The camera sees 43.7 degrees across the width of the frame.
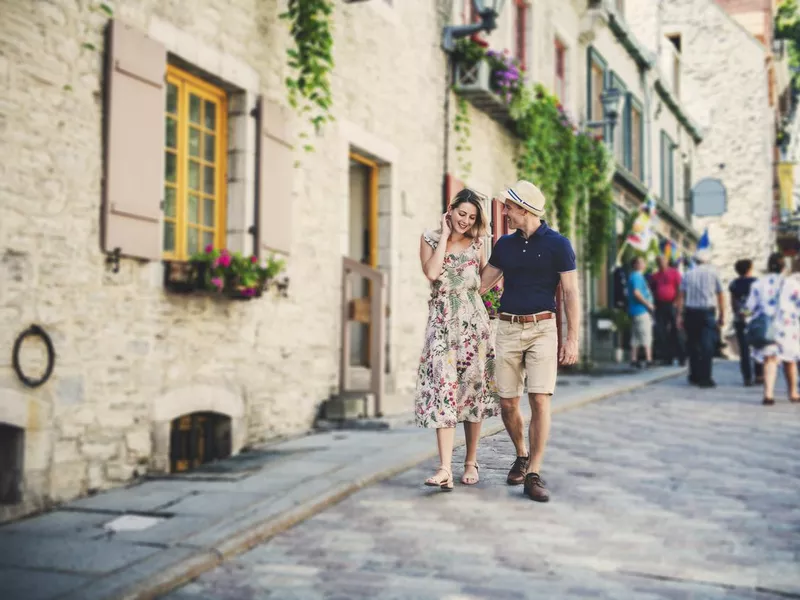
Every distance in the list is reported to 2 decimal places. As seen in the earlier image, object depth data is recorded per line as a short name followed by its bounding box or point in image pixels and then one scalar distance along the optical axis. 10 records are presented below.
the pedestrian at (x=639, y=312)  13.50
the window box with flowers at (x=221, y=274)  6.88
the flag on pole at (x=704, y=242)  19.80
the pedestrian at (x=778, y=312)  10.27
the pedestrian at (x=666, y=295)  15.85
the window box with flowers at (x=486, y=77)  11.33
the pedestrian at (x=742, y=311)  13.06
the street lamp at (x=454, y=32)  10.71
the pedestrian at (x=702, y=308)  12.30
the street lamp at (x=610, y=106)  14.90
